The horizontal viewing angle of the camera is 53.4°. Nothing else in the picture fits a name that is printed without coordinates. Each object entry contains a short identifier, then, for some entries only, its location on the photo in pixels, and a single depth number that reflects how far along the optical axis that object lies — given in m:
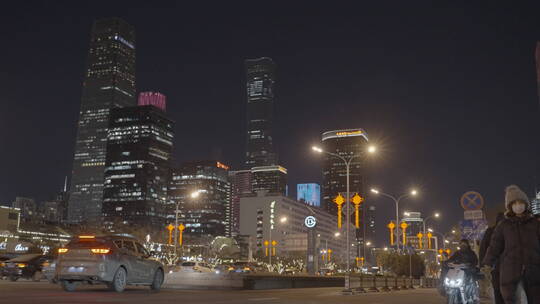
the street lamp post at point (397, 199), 49.70
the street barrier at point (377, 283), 24.64
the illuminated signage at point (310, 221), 41.47
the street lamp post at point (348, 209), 30.17
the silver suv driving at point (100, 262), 15.74
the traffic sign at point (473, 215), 17.98
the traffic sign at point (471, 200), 18.23
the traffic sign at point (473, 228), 17.56
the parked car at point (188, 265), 24.48
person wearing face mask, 6.16
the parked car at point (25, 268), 25.67
